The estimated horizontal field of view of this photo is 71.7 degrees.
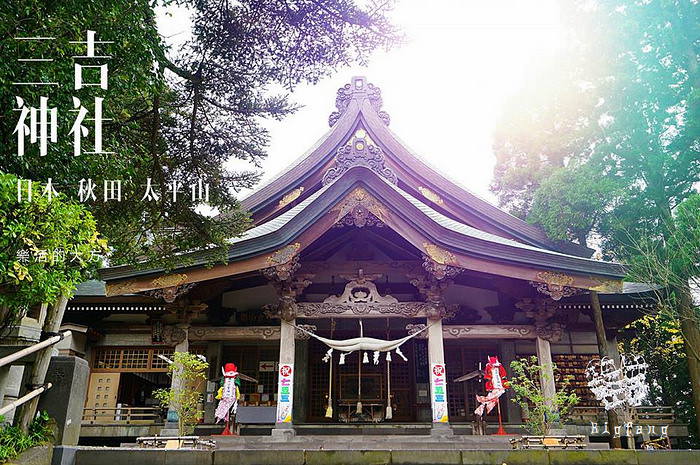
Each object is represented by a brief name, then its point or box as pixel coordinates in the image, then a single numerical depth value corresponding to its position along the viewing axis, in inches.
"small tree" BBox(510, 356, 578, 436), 328.5
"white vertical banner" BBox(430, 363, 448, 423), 384.5
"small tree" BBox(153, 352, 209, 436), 349.4
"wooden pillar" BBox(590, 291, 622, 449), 426.9
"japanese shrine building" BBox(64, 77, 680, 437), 394.3
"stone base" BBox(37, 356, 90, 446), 203.6
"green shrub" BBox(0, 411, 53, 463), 181.2
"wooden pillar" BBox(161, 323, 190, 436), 376.2
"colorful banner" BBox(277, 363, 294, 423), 383.6
